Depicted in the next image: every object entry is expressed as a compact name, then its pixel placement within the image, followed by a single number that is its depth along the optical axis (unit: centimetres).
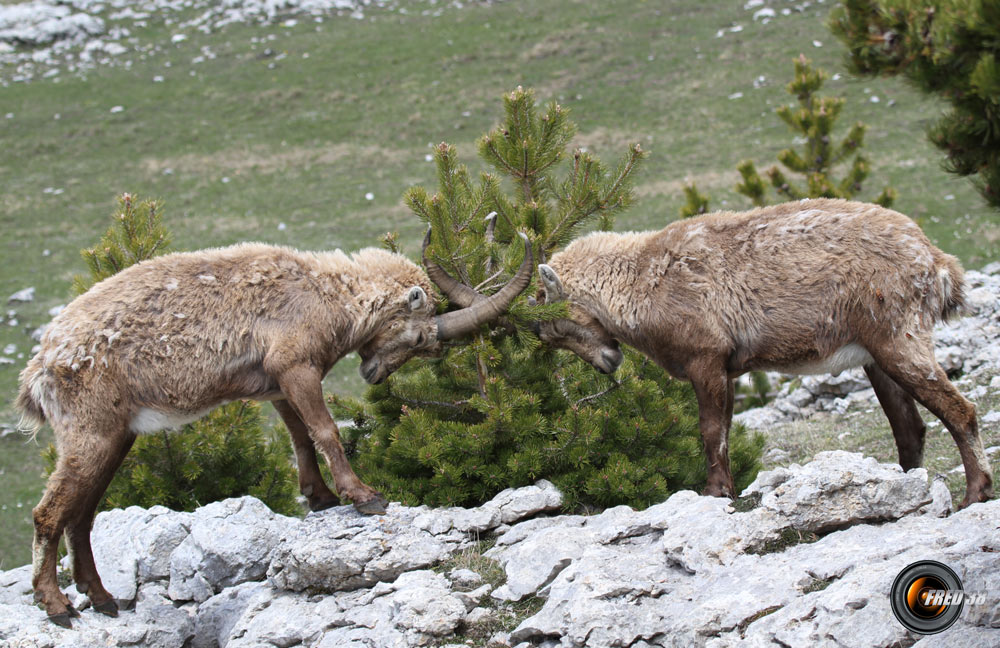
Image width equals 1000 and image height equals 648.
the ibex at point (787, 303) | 1565
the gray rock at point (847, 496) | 1385
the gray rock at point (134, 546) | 1678
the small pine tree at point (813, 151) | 3475
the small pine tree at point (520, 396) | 1753
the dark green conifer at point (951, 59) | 1072
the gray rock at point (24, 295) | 5166
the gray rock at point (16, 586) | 1731
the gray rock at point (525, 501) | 1675
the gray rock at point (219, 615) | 1567
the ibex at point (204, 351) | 1581
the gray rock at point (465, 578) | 1464
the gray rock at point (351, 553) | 1508
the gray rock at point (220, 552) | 1644
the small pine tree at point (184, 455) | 2008
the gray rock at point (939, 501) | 1408
